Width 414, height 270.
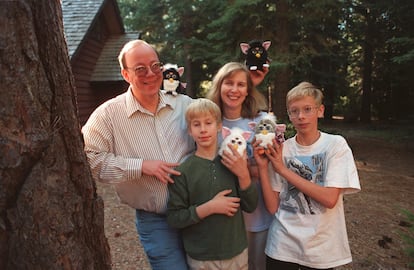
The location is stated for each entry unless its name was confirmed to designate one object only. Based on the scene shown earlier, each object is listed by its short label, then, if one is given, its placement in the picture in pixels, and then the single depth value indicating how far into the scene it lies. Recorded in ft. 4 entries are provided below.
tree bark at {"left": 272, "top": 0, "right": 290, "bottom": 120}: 29.14
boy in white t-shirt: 6.57
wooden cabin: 33.91
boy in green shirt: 6.36
